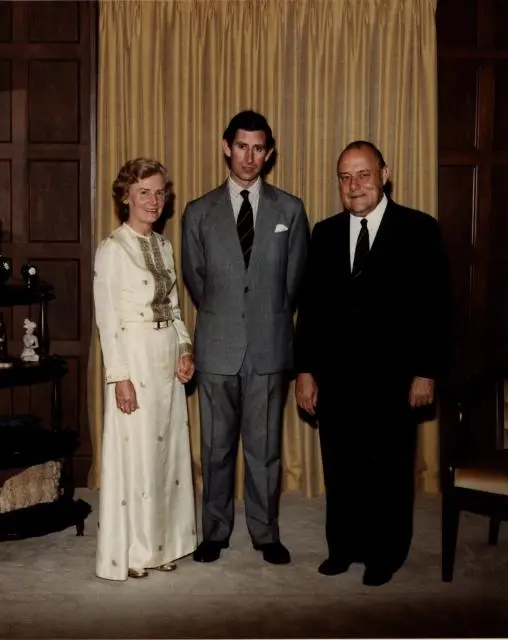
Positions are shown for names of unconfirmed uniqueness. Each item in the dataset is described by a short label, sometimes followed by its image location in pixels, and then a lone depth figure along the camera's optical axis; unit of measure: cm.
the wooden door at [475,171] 448
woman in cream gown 338
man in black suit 337
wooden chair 332
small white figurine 409
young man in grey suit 356
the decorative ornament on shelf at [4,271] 394
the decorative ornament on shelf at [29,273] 407
